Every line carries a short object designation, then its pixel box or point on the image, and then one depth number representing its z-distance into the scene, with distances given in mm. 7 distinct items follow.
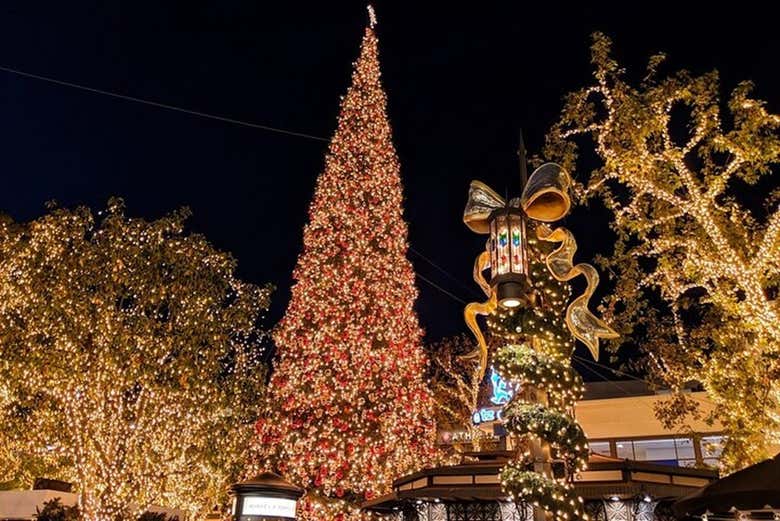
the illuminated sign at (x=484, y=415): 16389
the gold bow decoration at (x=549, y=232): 6707
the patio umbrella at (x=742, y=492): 5297
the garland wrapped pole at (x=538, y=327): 5950
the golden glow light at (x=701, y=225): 8922
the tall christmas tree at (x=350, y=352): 12727
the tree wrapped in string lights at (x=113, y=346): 12164
